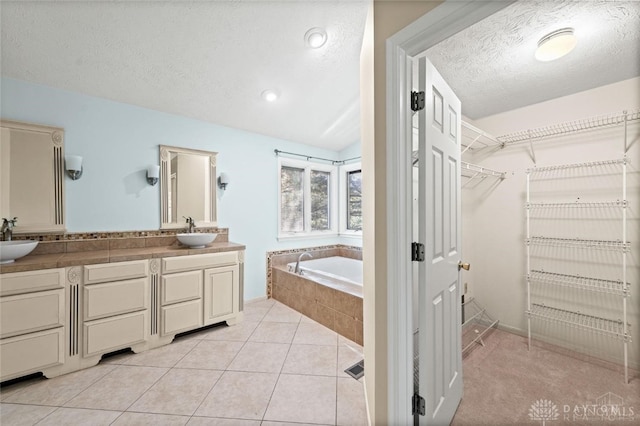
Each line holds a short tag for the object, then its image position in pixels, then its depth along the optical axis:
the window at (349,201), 4.26
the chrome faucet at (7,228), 2.03
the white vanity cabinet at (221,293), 2.59
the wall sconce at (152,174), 2.68
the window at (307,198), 3.87
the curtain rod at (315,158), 3.64
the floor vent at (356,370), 1.91
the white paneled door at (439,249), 1.20
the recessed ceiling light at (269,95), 2.65
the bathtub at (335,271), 2.73
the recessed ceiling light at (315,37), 1.97
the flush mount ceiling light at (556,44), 1.59
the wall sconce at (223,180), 3.13
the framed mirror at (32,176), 2.09
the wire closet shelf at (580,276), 1.96
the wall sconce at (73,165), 2.25
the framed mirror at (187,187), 2.83
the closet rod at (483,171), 2.39
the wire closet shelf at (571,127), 1.98
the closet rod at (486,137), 2.18
